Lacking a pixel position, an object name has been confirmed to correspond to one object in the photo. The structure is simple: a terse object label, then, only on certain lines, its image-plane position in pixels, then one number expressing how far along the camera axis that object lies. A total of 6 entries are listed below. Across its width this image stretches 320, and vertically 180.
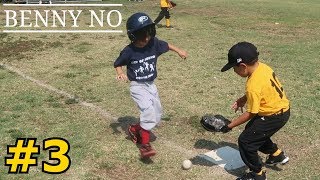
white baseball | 5.75
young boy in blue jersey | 5.91
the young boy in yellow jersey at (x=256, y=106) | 4.90
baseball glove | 5.40
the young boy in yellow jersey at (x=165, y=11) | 16.58
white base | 5.91
